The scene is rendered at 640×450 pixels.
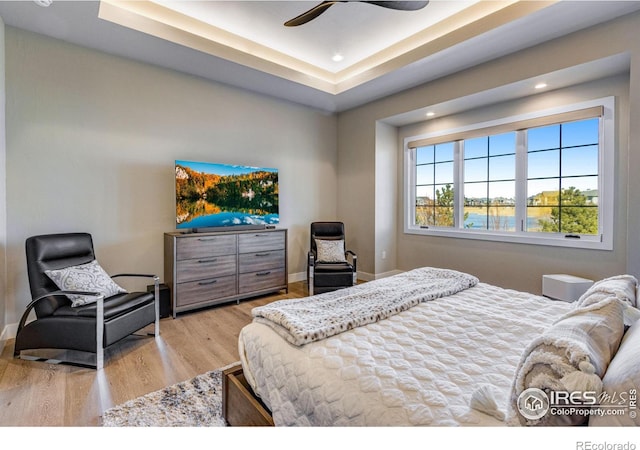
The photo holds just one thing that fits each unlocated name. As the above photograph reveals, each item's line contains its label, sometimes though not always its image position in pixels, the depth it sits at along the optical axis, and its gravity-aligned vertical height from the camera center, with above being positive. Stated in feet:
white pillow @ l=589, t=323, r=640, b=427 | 2.46 -1.48
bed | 2.99 -1.86
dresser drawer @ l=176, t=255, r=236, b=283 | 11.04 -1.88
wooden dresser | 11.02 -1.88
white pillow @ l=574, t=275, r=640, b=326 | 4.10 -1.17
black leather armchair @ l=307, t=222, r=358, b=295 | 12.98 -2.40
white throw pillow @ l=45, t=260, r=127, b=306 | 8.04 -1.73
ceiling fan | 7.53 +5.43
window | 10.64 +1.71
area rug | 5.59 -3.76
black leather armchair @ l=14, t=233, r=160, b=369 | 7.43 -2.47
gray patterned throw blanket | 4.72 -1.66
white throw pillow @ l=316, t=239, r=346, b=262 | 14.20 -1.51
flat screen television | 11.76 +0.97
